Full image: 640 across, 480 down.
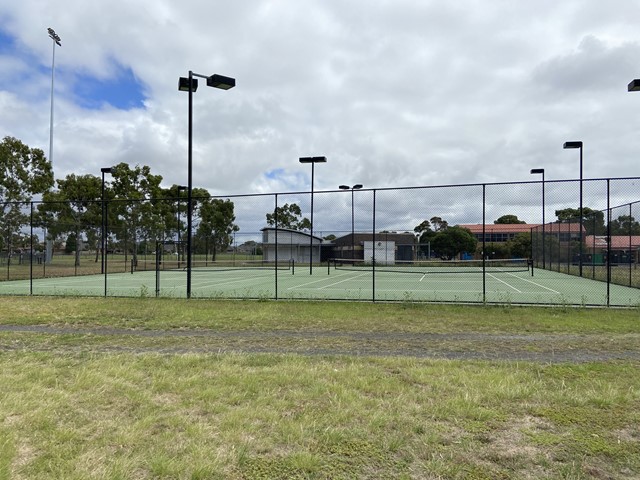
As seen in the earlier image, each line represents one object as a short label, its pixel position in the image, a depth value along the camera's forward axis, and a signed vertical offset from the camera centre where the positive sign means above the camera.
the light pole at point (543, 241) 25.73 +0.40
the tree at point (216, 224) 28.57 +1.86
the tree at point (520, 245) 27.70 +0.10
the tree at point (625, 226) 16.44 +0.83
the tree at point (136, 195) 37.66 +4.34
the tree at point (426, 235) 23.45 +0.69
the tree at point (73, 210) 28.48 +2.50
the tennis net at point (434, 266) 27.70 -1.44
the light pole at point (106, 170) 23.65 +3.93
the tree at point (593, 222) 20.02 +1.22
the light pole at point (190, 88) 11.72 +4.24
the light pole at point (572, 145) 20.88 +4.81
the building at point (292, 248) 31.22 -0.22
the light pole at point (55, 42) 40.00 +21.39
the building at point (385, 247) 30.58 -0.09
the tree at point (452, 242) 22.12 +0.23
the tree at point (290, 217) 48.50 +3.12
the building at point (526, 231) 23.28 +0.88
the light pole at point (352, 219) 15.77 +0.93
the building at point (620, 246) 17.09 +0.06
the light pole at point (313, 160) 23.02 +4.47
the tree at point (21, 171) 27.31 +4.63
